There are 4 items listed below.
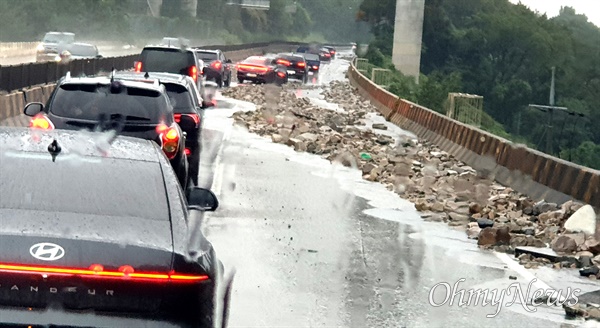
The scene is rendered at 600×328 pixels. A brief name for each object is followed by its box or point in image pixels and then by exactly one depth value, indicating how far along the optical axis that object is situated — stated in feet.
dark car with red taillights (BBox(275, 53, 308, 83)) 245.86
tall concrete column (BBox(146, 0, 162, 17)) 427.33
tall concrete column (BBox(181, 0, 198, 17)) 452.76
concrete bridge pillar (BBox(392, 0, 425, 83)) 291.79
